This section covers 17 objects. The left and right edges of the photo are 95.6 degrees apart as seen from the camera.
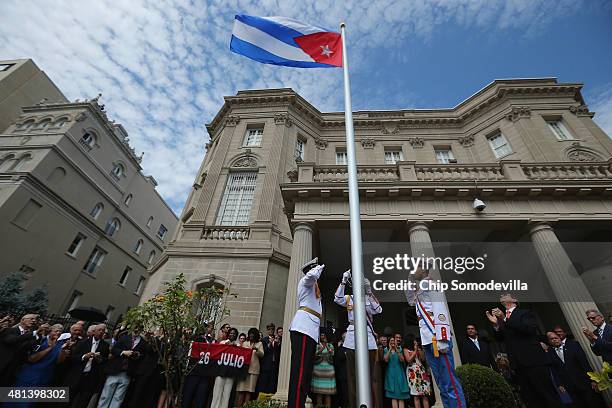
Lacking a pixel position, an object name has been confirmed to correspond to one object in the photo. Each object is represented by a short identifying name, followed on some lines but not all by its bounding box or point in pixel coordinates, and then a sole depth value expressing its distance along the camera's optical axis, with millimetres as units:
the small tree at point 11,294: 14930
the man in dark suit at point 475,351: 6657
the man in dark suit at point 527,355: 4652
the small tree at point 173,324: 5312
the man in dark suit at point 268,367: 6789
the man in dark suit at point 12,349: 4547
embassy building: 8953
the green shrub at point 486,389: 5113
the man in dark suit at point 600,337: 5111
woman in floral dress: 5703
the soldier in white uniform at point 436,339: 4148
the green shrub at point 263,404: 4719
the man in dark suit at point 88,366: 5516
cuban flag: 7367
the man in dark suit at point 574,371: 5469
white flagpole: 2932
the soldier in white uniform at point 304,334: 3723
